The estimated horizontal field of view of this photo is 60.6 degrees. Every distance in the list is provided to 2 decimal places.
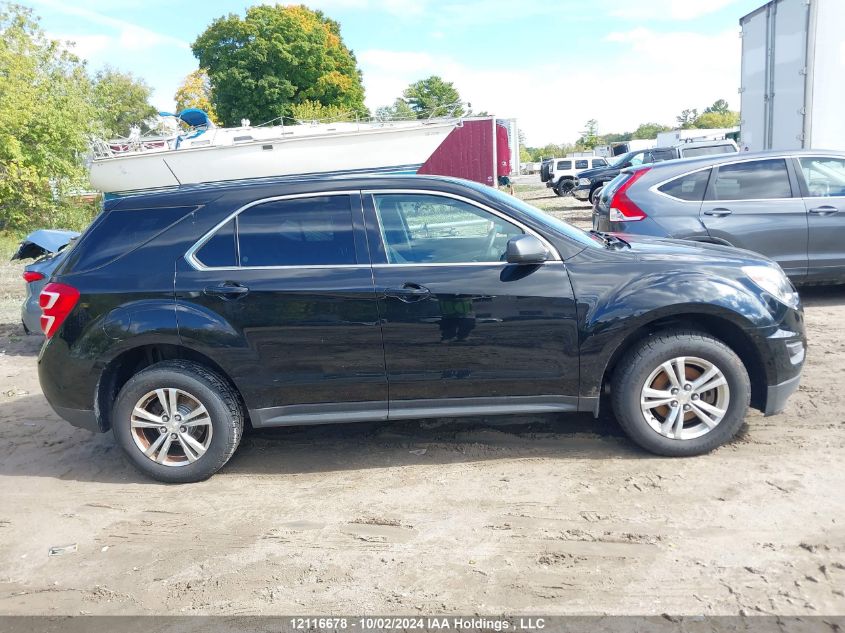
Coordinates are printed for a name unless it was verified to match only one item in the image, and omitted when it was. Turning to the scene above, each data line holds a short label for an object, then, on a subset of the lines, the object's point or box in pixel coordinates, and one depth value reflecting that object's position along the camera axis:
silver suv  7.63
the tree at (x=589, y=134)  102.20
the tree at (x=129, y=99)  65.06
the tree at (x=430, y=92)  95.31
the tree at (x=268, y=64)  51.69
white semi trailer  11.85
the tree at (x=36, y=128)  17.41
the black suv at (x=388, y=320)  4.22
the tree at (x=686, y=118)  118.55
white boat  13.55
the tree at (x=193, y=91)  63.31
